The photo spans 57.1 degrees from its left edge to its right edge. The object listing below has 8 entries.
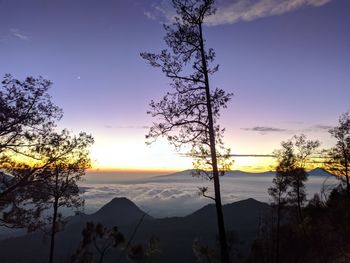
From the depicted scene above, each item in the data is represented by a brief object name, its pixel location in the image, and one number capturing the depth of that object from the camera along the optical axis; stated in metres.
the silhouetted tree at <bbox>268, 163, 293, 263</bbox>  39.81
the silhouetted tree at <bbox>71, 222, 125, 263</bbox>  16.95
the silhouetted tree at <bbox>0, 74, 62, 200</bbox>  14.88
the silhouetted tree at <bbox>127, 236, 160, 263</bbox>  20.43
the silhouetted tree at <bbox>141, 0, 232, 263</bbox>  13.16
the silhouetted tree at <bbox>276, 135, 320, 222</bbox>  39.22
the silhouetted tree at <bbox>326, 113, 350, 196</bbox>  33.36
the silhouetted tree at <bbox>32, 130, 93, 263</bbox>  17.20
